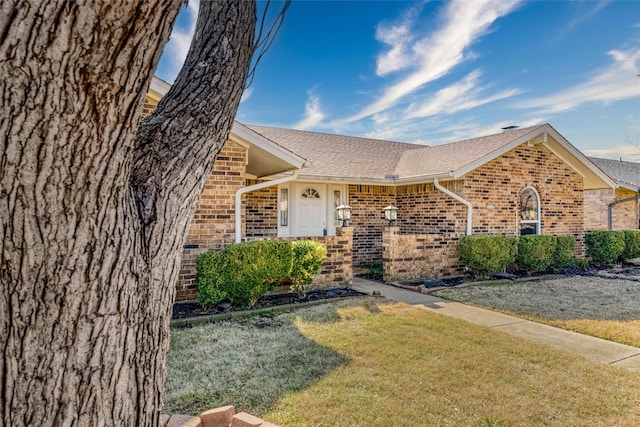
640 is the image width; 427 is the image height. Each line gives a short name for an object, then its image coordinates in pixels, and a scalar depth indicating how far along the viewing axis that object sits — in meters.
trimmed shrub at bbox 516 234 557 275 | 10.14
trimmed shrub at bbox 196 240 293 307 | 6.34
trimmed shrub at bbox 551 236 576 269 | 10.91
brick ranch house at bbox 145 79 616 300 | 9.17
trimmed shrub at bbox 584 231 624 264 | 12.34
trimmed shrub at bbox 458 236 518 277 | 9.42
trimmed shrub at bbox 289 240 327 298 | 7.16
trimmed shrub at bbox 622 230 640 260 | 12.79
